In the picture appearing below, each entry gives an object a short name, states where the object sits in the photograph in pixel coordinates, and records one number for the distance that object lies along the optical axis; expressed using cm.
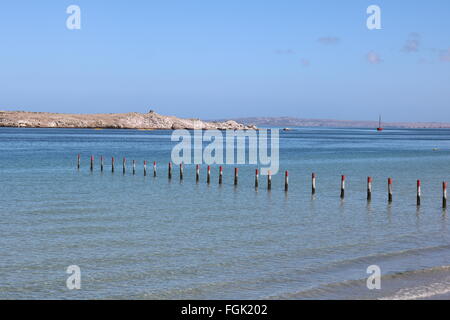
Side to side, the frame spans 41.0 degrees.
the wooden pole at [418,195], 3339
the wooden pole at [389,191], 3425
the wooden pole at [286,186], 3995
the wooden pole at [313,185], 3815
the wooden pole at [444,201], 3222
